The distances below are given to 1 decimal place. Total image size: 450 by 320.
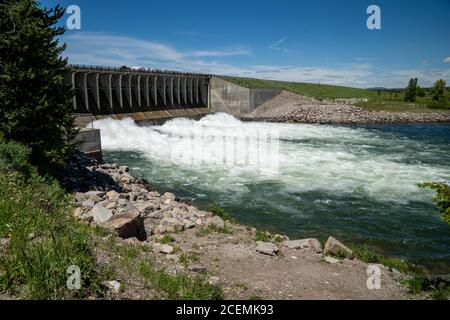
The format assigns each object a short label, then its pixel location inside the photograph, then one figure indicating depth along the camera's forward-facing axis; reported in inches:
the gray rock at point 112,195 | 561.9
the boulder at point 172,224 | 467.9
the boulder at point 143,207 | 529.7
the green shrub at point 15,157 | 468.8
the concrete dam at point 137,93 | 1537.9
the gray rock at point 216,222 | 505.8
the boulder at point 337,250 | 424.8
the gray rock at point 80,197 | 520.7
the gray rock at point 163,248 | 373.1
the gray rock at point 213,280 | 309.2
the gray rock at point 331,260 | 401.4
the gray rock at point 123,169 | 852.2
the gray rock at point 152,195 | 661.3
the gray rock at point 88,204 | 480.8
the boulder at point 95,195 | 538.0
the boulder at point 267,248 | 405.7
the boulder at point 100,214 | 423.5
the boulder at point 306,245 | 438.6
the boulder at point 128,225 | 400.5
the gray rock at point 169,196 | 659.4
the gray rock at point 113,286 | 250.3
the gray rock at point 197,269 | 329.1
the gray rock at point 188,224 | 485.5
